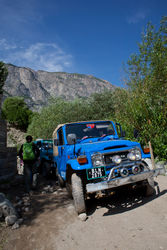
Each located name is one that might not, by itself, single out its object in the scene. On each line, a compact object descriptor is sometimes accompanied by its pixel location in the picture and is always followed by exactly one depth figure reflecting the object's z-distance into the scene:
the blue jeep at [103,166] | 3.38
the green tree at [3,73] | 11.62
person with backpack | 5.60
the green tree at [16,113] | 41.78
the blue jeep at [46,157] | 7.22
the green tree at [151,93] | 7.52
